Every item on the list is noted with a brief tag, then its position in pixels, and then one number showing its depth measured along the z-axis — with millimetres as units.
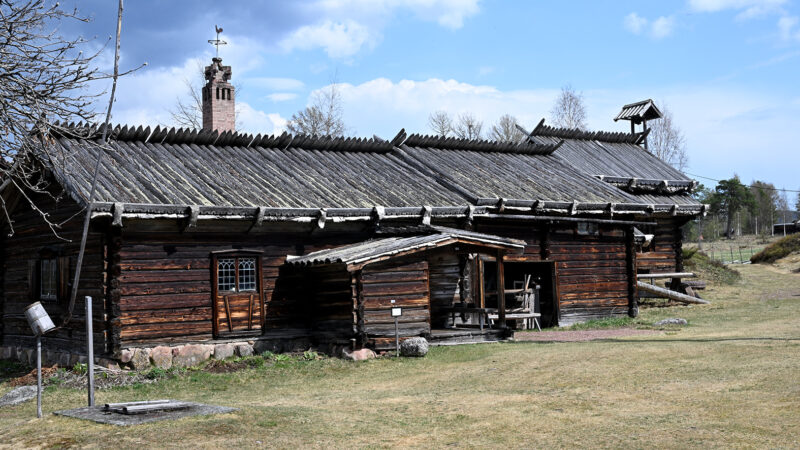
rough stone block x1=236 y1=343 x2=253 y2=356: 18188
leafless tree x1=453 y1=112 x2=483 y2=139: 58250
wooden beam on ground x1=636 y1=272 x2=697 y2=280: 30780
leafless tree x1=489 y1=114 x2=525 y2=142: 57612
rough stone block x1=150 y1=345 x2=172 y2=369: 16984
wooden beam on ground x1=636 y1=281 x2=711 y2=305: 29938
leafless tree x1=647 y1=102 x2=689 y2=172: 58956
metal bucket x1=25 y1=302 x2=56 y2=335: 11594
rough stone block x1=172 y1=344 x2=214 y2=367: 17281
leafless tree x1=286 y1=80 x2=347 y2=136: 49406
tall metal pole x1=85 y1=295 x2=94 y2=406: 11719
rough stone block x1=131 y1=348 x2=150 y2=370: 16703
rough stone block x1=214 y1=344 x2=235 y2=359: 17859
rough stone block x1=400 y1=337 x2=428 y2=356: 17547
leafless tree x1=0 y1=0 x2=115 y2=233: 8789
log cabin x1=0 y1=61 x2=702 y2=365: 17219
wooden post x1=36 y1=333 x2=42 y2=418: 11559
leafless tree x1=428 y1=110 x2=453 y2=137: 58344
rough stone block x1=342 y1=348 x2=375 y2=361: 17539
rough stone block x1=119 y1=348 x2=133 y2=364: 16641
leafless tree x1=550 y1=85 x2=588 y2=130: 57344
